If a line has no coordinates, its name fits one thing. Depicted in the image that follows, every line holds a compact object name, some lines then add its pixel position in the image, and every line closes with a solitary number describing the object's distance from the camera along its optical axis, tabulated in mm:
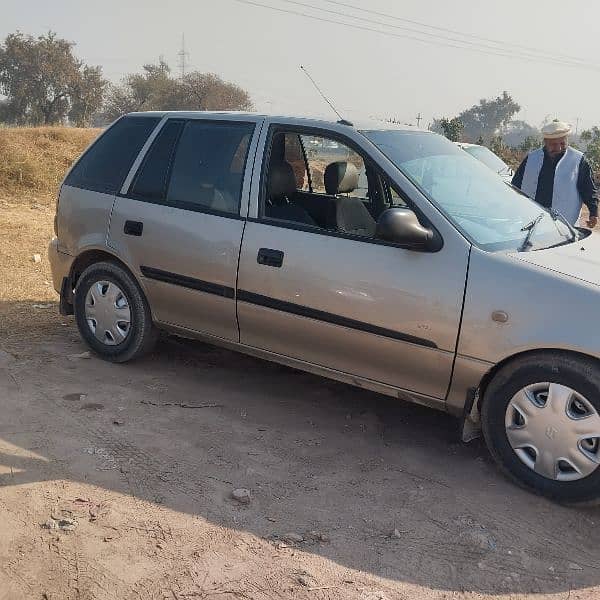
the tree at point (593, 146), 29719
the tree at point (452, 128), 31578
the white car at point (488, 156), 12777
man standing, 5832
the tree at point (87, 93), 41750
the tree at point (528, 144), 31048
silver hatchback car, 3291
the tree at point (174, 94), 46656
